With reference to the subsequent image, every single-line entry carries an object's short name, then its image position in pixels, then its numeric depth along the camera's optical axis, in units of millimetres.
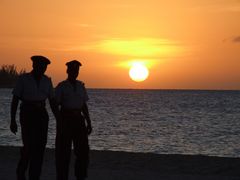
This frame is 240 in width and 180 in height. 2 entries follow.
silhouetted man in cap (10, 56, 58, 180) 13369
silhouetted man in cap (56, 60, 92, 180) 14026
